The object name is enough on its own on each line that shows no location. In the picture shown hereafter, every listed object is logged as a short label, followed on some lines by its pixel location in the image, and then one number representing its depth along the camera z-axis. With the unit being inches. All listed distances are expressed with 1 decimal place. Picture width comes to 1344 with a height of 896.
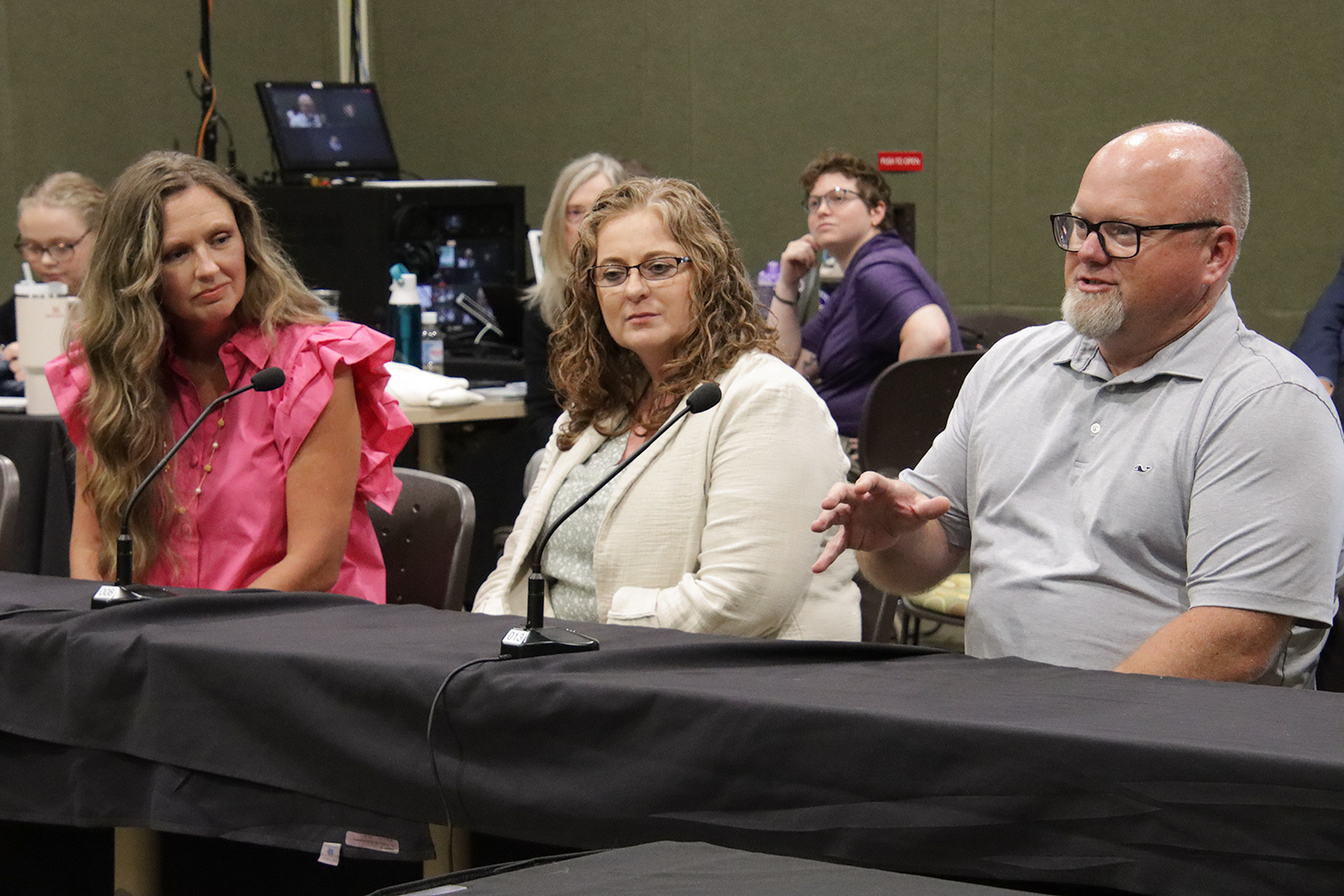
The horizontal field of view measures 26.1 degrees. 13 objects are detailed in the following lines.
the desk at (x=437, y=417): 316.9
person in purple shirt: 309.2
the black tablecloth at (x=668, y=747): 82.8
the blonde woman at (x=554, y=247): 311.4
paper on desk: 315.7
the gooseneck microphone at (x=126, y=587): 127.3
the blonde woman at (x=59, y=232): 320.2
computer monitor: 409.5
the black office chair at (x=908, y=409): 243.8
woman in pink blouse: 179.2
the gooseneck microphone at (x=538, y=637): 106.5
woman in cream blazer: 165.3
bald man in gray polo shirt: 130.8
